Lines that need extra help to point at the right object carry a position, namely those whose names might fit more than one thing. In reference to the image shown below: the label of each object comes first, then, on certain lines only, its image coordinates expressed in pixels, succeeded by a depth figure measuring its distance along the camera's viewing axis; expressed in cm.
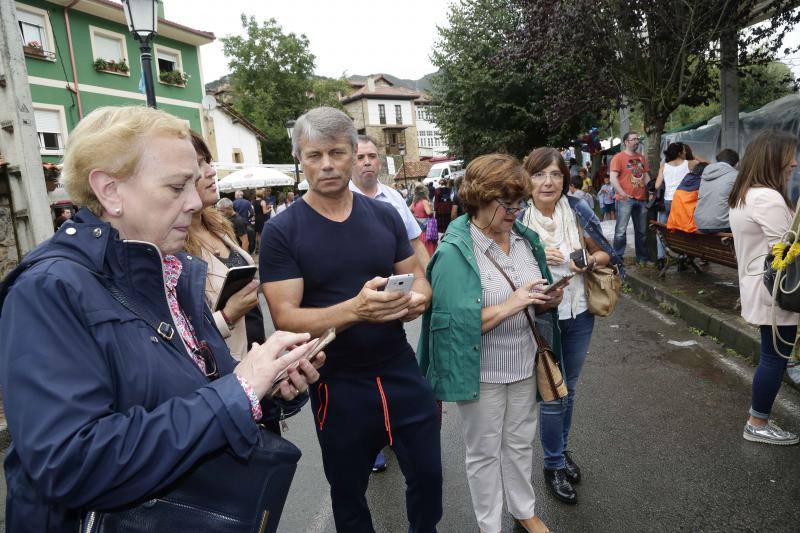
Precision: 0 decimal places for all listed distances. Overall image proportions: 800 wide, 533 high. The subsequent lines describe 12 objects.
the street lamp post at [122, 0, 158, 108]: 660
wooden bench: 601
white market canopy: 1747
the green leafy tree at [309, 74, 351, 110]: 4009
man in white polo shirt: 372
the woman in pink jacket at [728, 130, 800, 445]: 318
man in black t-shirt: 217
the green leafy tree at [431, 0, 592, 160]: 1795
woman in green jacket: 246
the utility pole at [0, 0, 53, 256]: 595
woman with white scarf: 305
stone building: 6019
